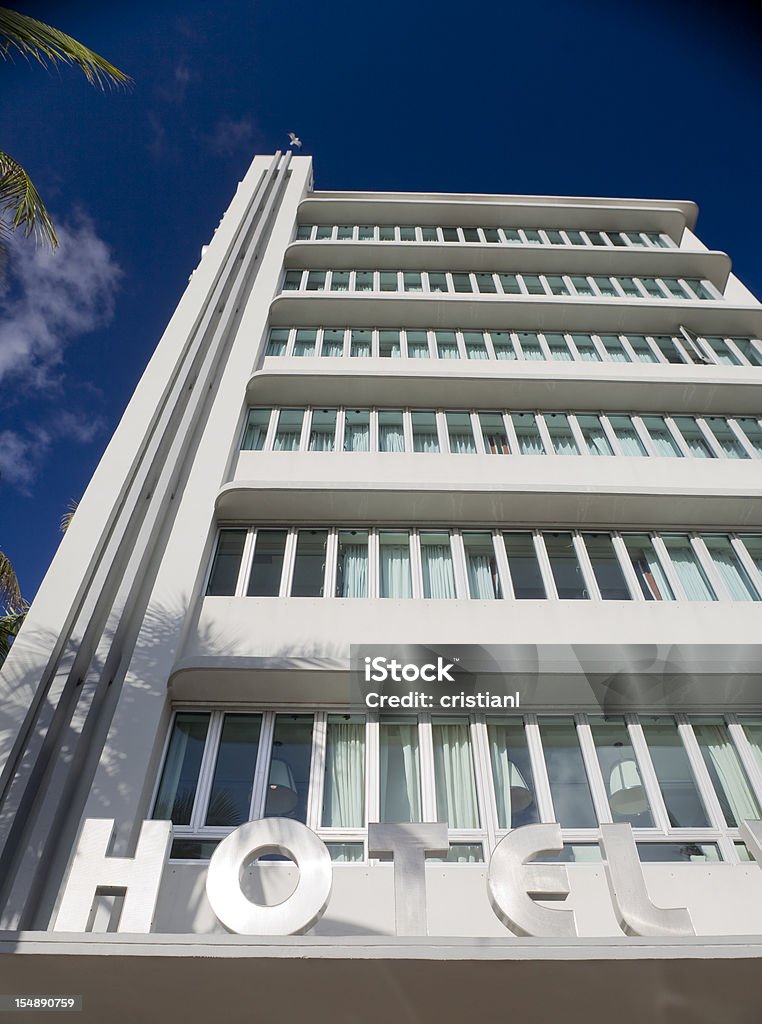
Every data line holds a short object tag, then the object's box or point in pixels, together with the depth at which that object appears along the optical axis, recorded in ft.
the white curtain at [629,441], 50.19
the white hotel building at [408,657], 19.22
